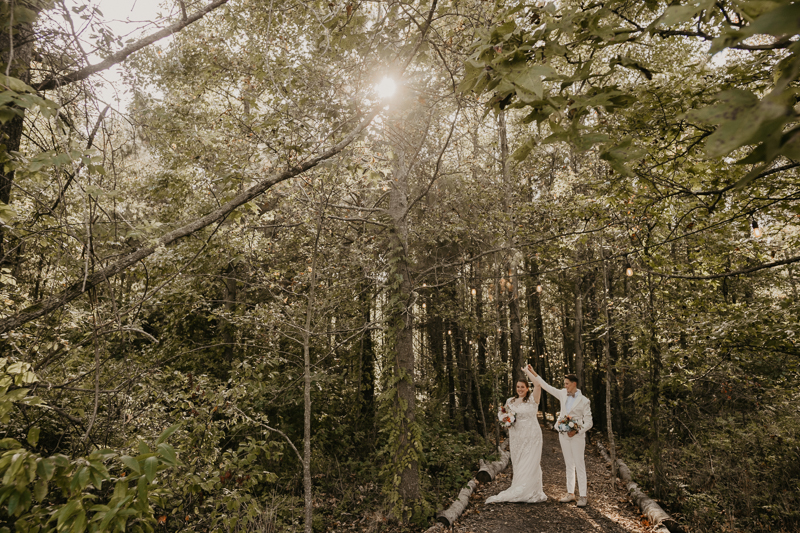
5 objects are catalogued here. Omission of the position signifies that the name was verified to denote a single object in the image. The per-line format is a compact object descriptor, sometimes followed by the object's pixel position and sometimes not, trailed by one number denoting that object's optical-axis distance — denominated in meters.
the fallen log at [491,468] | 8.31
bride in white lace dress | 6.43
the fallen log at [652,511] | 5.08
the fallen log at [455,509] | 5.98
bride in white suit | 6.27
